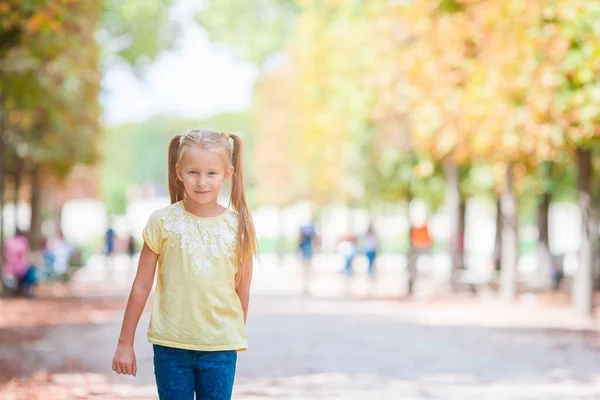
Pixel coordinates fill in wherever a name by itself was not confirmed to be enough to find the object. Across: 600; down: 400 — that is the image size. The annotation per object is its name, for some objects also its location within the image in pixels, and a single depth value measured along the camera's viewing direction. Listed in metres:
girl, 5.03
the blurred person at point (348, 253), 29.72
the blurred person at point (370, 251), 29.28
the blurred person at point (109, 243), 37.56
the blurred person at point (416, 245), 26.16
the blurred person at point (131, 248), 39.88
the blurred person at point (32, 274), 24.97
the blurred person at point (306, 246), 29.16
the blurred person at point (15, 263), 24.50
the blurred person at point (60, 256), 27.73
